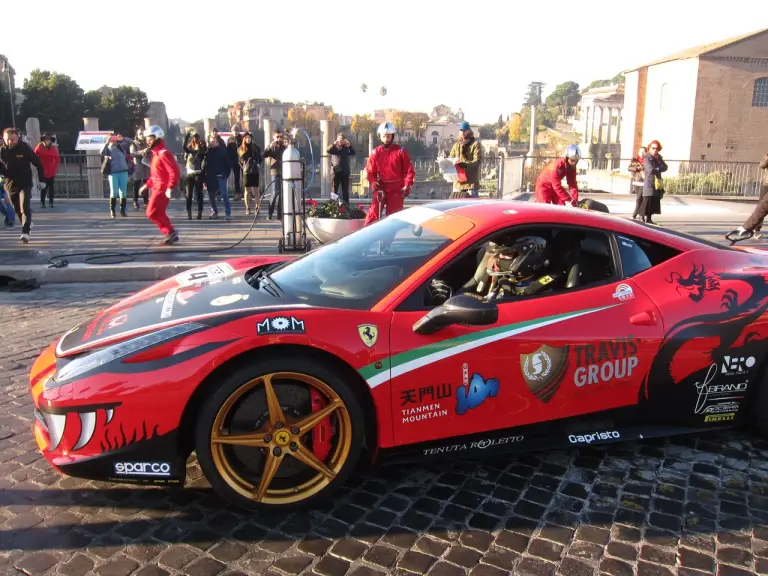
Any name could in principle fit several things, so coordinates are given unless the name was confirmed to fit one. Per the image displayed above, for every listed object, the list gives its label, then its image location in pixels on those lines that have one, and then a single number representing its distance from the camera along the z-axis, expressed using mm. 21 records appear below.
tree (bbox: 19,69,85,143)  64500
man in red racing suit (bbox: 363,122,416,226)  9547
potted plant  10320
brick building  57469
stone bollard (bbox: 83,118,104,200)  19438
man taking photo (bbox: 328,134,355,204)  13719
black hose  9048
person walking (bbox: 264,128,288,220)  13867
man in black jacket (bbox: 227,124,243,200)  16016
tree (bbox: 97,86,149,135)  72250
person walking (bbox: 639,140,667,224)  12492
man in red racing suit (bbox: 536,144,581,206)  8531
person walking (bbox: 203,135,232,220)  13398
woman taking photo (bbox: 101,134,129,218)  13773
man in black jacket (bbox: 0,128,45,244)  10453
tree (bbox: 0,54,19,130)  57406
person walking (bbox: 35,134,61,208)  14977
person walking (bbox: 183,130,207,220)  13344
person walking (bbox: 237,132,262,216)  14125
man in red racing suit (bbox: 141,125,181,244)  9820
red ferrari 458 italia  2941
